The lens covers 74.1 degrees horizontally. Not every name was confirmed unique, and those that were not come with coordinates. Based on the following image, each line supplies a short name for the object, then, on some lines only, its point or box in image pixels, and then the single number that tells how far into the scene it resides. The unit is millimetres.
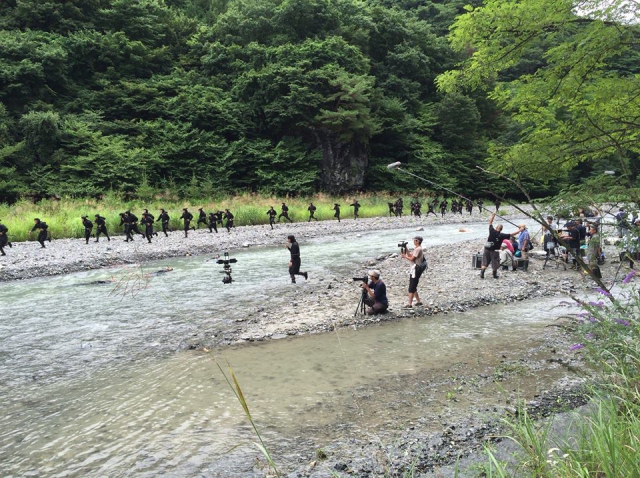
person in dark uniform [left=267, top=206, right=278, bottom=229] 28094
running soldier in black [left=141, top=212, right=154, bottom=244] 22250
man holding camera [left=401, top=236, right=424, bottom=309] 9781
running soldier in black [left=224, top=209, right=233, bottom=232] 26855
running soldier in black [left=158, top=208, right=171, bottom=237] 24547
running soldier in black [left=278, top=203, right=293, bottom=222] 30066
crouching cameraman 9555
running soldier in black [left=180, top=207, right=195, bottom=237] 24531
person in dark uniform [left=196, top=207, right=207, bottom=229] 27219
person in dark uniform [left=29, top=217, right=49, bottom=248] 20234
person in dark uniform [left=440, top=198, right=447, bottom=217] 37688
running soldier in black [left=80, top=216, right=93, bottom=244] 21594
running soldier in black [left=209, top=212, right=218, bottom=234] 26312
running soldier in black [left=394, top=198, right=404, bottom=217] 36312
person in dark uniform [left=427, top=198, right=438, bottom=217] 38103
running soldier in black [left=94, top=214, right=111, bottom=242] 22078
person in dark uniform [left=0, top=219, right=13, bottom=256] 18445
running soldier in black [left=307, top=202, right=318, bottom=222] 31922
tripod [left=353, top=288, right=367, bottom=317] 9602
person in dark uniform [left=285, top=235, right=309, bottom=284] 12923
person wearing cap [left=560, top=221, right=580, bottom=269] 12486
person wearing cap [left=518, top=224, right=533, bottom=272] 14273
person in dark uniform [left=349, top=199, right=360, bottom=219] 33844
